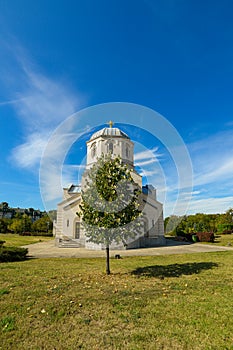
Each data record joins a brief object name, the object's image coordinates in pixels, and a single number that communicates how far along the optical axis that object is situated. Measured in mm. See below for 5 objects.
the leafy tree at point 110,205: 9570
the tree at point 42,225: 61431
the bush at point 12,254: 13877
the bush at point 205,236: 30375
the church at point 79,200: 27656
